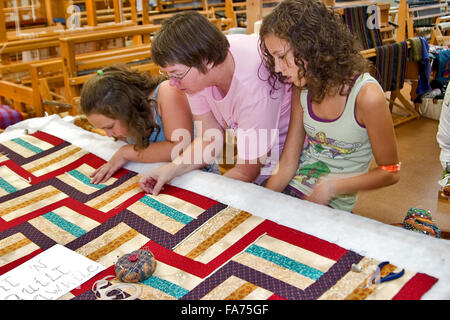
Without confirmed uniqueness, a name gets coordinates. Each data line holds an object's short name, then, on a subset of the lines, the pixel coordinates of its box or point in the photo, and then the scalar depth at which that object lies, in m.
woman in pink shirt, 1.26
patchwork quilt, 0.93
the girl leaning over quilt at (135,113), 1.49
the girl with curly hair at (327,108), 1.17
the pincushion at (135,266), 0.99
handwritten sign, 0.99
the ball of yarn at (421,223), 1.33
